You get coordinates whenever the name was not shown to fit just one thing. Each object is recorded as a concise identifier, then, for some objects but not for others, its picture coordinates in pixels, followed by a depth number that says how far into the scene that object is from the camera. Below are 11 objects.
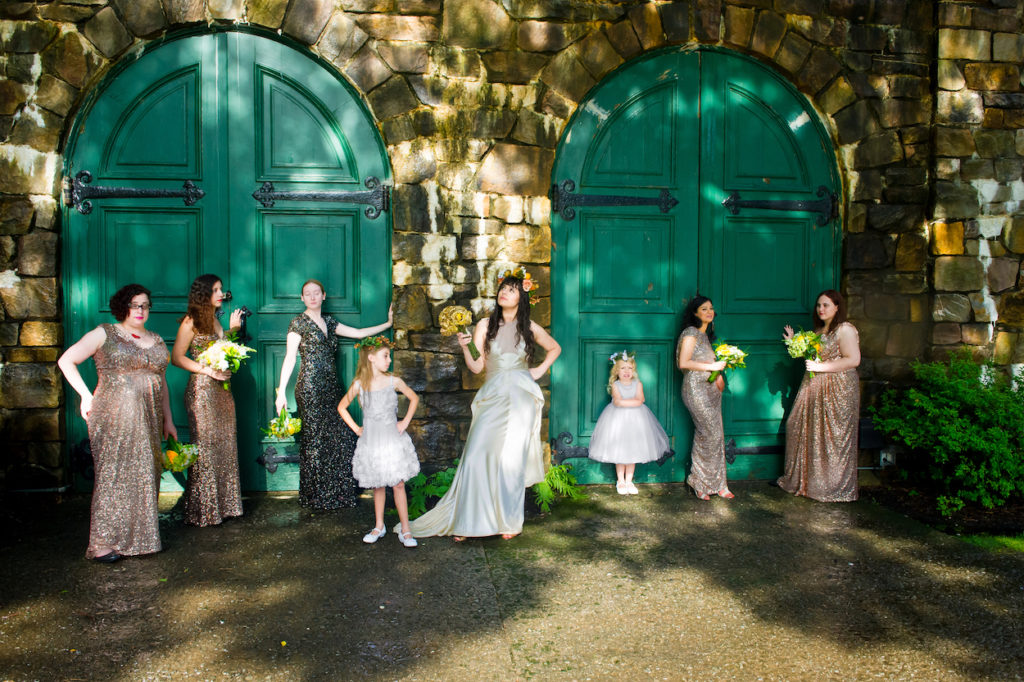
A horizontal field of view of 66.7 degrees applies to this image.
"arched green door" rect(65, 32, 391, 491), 5.77
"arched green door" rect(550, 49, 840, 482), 6.21
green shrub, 5.74
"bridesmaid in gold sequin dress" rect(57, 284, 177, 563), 4.60
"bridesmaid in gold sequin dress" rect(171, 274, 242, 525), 5.23
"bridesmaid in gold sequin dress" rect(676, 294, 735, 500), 6.00
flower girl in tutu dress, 5.96
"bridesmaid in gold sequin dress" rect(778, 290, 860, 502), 5.93
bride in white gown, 4.99
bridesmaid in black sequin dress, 5.59
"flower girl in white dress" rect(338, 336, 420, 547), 4.81
